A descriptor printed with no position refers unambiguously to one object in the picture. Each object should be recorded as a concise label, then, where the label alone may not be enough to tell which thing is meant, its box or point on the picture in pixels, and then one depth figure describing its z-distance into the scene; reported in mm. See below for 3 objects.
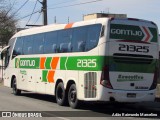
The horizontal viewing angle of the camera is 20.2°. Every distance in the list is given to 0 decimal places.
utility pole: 32150
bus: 15195
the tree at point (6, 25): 56219
